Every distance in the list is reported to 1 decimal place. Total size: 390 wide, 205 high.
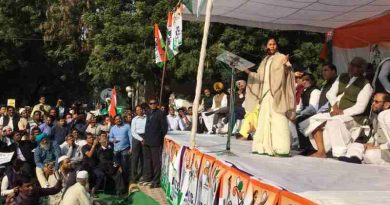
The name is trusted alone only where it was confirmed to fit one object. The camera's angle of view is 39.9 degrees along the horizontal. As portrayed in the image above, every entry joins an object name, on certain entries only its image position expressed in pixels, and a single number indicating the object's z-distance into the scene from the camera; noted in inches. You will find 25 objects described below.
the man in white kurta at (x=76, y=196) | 281.6
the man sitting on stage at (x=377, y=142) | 220.5
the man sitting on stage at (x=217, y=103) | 443.5
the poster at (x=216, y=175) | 209.9
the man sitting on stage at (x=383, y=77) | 255.9
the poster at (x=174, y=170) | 302.7
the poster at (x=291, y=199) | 130.1
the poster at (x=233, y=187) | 180.1
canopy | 315.6
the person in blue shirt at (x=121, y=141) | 444.1
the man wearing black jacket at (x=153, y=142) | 396.5
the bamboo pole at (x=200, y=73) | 262.7
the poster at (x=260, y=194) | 150.9
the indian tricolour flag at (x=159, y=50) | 449.7
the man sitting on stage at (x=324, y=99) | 276.4
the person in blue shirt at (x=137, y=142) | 419.5
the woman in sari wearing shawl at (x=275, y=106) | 244.5
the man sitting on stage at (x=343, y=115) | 240.4
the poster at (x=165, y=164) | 360.2
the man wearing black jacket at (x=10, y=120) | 499.8
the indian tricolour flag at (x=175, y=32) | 334.3
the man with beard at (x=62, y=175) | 353.0
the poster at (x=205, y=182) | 226.7
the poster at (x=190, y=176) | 254.7
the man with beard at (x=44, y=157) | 406.3
